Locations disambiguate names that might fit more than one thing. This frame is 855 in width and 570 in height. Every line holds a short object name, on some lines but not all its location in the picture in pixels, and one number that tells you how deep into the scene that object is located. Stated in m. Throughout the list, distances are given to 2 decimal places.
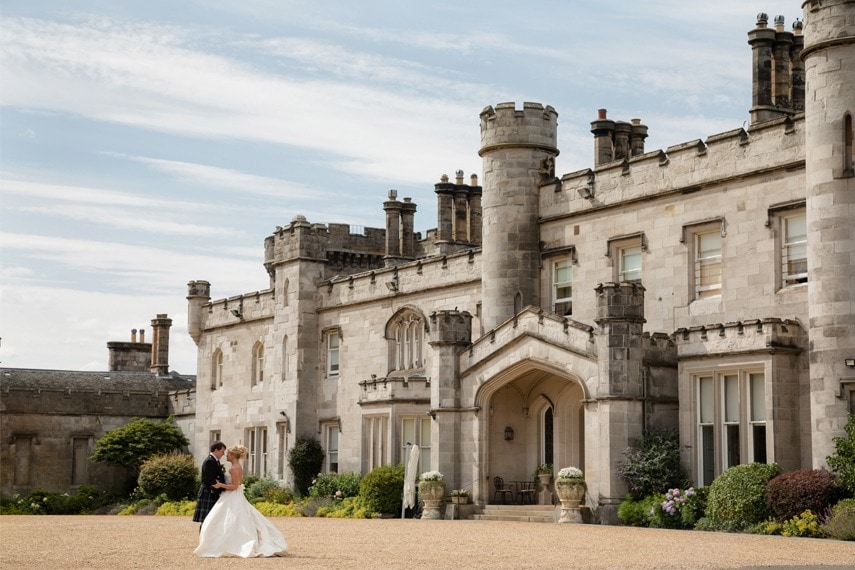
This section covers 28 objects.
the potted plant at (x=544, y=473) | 31.39
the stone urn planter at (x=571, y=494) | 27.39
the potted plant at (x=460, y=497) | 30.77
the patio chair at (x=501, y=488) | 31.58
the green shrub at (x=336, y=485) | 35.97
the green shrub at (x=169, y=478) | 42.47
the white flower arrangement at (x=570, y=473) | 27.56
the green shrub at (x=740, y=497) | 24.08
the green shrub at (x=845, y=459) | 23.12
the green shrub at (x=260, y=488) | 39.56
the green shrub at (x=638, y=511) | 26.16
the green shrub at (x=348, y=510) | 32.75
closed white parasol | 31.48
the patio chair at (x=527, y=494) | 31.91
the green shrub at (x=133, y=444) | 45.06
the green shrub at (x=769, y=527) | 23.39
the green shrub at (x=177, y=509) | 39.19
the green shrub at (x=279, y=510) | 35.72
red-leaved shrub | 23.22
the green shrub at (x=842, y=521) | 21.53
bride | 18.08
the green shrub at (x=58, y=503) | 42.53
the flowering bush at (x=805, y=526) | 22.64
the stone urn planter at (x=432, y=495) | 30.72
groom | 18.70
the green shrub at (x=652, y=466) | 26.41
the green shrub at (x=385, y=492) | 32.25
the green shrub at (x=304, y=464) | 39.62
